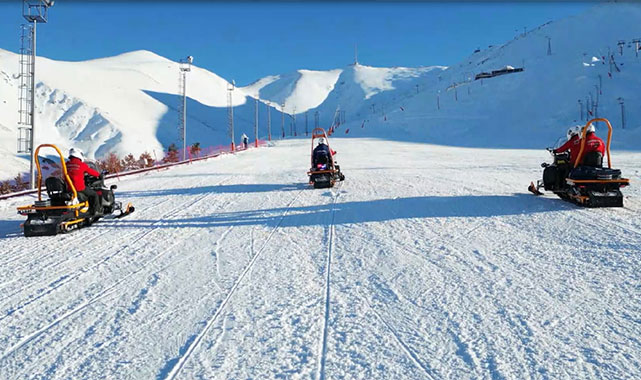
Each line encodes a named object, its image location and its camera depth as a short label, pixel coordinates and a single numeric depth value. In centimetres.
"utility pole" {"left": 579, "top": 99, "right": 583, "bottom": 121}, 5699
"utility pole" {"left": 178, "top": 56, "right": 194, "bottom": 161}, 2985
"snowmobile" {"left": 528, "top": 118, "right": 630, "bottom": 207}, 886
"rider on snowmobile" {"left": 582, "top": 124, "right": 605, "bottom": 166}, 948
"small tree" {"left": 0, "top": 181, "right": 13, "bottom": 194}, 1739
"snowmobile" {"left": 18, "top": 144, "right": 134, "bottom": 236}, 778
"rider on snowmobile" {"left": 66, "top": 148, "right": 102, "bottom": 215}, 851
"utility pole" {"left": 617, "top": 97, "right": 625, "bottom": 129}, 5281
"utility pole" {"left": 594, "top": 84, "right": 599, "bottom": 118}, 5696
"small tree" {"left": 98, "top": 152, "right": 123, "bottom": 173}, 2254
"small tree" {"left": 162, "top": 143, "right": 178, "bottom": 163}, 2953
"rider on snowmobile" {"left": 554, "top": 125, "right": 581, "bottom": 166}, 990
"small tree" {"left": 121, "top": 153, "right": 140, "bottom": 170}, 2510
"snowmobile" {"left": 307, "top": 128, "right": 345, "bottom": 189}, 1334
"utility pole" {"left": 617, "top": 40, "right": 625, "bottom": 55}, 7446
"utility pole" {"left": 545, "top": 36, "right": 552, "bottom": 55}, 9211
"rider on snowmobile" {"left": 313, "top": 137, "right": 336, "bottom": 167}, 1373
